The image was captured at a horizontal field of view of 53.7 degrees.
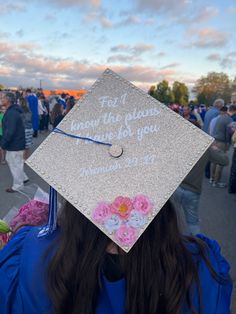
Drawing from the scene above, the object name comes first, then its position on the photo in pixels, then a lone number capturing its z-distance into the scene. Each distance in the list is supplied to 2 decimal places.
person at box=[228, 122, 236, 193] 4.22
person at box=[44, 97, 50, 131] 9.60
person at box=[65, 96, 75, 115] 4.54
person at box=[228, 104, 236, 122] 5.27
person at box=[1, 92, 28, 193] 3.87
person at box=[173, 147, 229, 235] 2.36
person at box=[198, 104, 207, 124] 10.31
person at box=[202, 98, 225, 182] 5.45
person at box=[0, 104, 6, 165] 5.56
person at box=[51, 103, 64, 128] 4.71
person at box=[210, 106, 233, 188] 4.54
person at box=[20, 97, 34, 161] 4.99
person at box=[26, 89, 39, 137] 7.66
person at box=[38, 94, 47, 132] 8.54
